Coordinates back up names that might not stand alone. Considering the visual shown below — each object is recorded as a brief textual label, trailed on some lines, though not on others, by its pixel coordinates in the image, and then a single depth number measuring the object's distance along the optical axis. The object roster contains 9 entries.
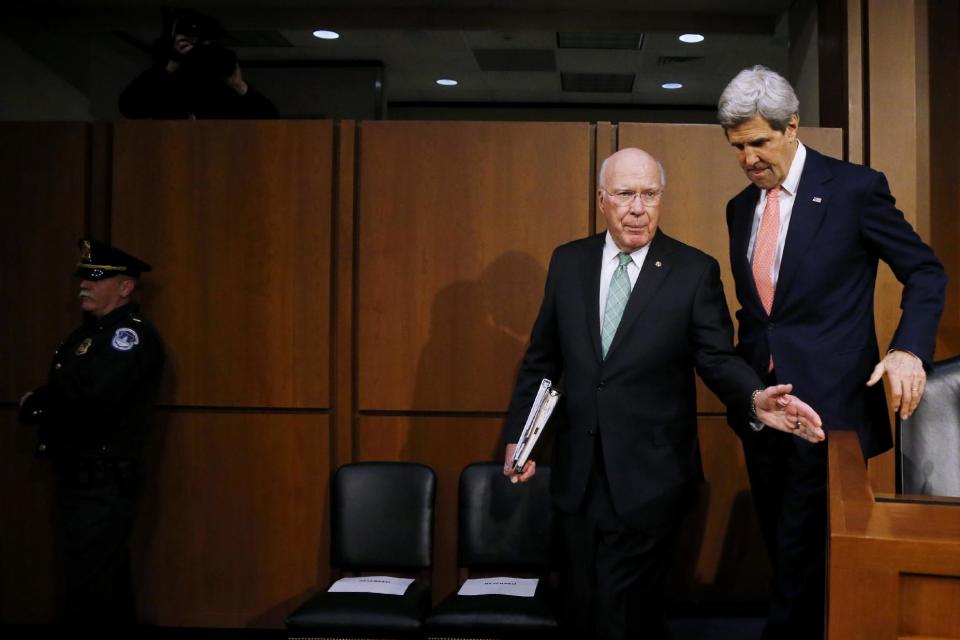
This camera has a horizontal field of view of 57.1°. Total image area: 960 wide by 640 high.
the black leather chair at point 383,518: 3.60
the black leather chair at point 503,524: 3.59
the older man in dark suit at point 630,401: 2.62
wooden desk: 1.17
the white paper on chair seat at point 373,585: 3.32
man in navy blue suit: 2.23
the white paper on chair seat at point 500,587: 3.29
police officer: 3.58
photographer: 4.18
